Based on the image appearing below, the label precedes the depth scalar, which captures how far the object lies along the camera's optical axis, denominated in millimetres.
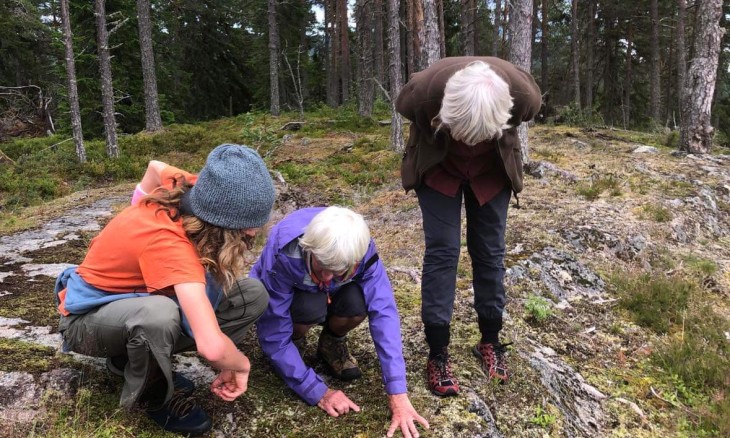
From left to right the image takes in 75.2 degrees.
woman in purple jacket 2244
